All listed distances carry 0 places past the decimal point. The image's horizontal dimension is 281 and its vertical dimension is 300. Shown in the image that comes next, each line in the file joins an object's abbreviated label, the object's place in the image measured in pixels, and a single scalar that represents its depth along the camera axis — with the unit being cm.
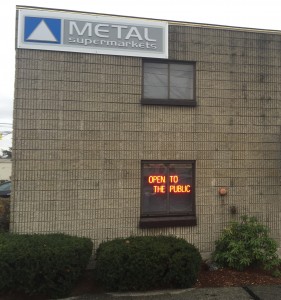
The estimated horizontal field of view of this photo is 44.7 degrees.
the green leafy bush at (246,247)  651
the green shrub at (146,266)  550
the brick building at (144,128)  659
